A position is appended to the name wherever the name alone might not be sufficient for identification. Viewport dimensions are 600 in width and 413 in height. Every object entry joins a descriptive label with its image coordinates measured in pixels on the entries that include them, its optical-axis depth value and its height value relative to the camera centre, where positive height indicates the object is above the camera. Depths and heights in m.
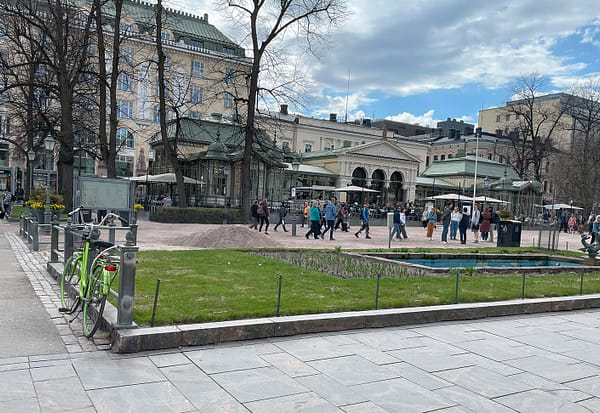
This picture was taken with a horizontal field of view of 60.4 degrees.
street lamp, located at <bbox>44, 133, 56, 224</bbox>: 18.05 -0.87
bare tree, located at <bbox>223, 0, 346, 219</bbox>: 28.50 +7.65
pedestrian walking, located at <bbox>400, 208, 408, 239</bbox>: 24.06 -1.03
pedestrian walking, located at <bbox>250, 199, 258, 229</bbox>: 24.98 -0.73
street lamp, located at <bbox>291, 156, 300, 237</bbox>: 34.98 +2.23
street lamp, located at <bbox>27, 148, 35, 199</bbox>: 28.97 +1.55
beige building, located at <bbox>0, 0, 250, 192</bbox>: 58.94 +12.81
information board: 12.00 -0.08
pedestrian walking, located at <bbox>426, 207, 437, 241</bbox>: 25.42 -0.89
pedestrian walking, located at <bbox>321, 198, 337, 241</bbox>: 22.22 -0.62
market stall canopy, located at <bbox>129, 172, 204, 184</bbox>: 34.78 +0.96
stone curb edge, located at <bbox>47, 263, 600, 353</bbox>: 5.79 -1.64
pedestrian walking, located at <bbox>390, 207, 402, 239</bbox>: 23.94 -0.91
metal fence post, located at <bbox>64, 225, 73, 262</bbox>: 9.18 -1.02
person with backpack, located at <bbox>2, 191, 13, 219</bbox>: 27.52 -1.11
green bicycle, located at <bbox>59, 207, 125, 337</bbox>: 6.12 -1.17
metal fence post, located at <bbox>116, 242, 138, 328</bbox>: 5.89 -1.10
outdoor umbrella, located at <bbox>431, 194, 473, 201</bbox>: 41.67 +0.73
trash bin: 23.22 -1.13
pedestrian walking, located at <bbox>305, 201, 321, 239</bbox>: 22.48 -0.93
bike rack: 5.90 -1.07
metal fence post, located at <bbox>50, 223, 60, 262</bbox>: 10.63 -1.19
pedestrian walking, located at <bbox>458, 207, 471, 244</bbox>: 23.70 -0.89
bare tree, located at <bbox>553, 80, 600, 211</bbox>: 53.09 +5.22
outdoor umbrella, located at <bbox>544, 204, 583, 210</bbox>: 48.72 +0.49
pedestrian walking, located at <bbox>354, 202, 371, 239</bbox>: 24.76 -0.77
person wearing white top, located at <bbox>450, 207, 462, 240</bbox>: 24.38 -0.61
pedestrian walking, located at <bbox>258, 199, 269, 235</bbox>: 24.47 -0.66
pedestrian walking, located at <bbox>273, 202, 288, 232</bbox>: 26.52 -0.98
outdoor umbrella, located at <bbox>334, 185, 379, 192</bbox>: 42.19 +1.03
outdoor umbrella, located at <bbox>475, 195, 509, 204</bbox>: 43.47 +0.66
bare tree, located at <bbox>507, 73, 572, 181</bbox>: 55.38 +11.05
